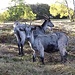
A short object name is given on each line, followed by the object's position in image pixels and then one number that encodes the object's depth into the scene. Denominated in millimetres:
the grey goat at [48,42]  11945
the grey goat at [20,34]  14208
